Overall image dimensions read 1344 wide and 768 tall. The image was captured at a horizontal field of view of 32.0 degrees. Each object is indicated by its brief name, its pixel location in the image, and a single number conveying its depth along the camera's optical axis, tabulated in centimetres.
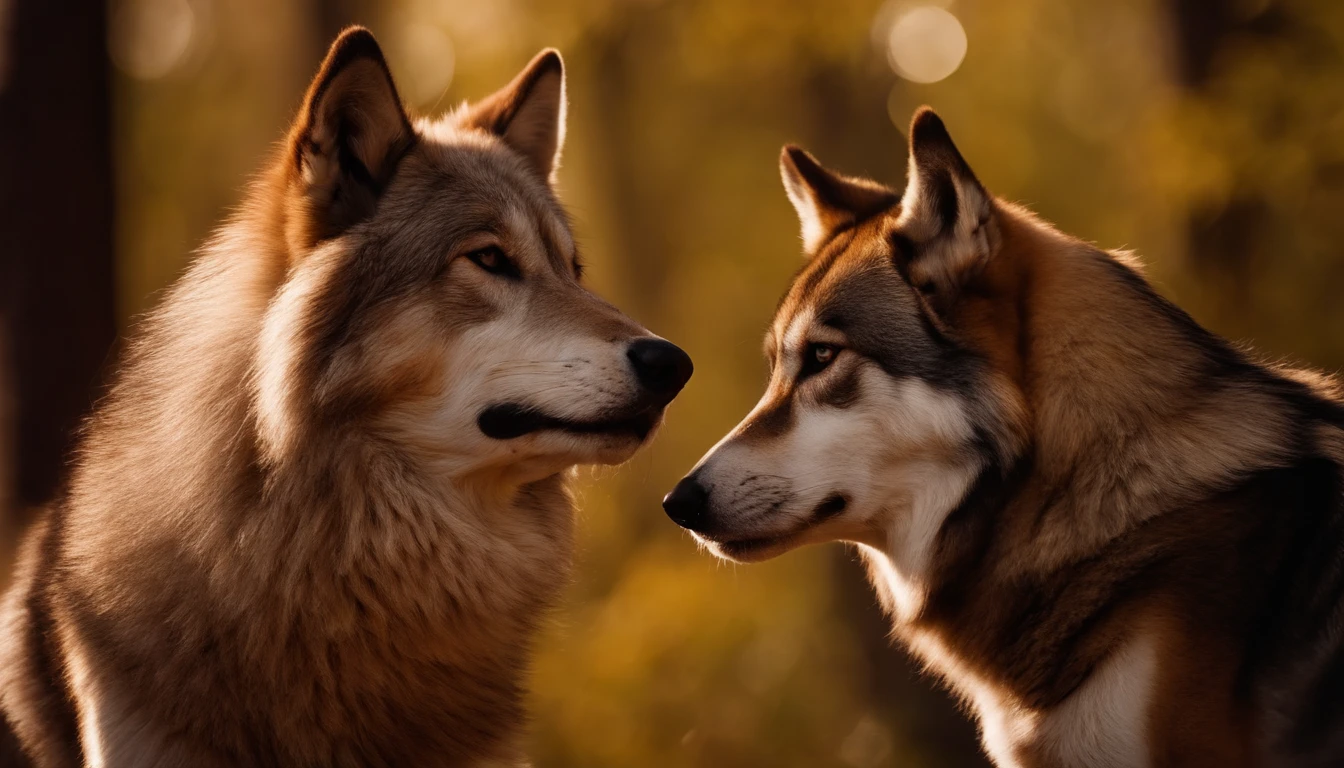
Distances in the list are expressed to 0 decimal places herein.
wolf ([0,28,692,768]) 682
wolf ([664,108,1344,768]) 650
